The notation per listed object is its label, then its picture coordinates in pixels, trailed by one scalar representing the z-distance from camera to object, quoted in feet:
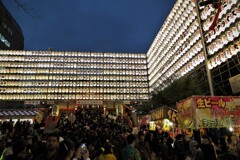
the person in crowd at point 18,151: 10.59
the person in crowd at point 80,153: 15.21
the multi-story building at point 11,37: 156.25
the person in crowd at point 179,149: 24.47
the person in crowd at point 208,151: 16.62
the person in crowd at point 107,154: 13.31
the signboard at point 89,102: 131.62
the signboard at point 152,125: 54.72
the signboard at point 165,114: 40.65
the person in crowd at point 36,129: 41.94
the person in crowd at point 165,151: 24.30
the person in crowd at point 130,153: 13.75
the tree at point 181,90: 80.02
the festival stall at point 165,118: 41.16
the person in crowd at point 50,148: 9.94
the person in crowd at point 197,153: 16.65
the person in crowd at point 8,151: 16.74
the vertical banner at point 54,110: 97.09
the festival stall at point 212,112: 27.64
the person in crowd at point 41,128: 42.71
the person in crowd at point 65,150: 8.41
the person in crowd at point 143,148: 18.69
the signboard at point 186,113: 28.32
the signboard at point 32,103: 120.53
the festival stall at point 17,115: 103.00
